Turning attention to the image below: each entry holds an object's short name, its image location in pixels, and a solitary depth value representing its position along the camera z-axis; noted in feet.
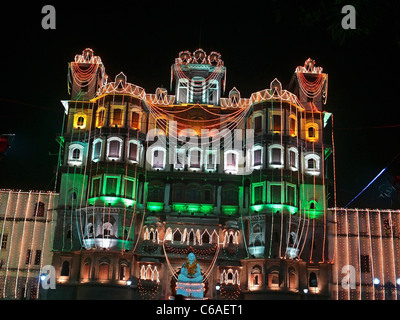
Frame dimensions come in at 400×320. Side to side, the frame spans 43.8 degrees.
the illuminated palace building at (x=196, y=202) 142.00
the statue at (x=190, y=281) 92.07
